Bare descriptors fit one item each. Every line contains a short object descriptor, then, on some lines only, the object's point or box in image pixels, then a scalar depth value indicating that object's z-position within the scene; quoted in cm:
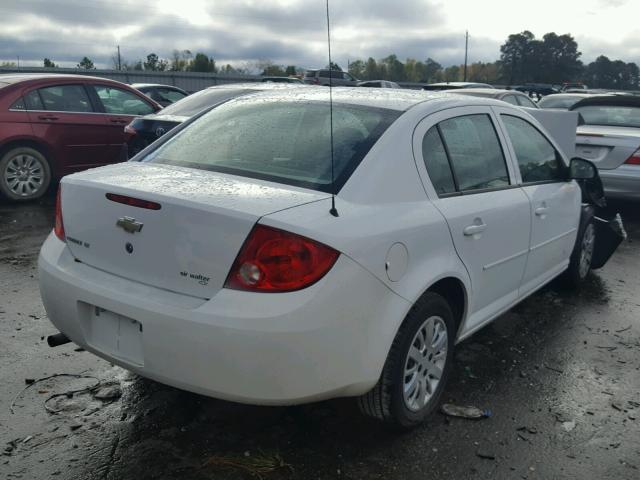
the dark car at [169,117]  768
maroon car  813
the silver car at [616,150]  791
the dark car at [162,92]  1587
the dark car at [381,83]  2155
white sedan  250
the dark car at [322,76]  2804
